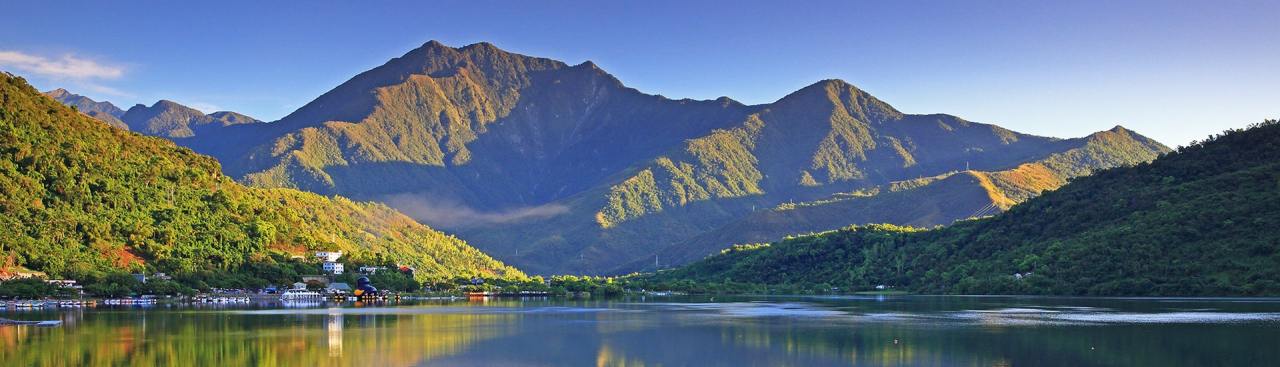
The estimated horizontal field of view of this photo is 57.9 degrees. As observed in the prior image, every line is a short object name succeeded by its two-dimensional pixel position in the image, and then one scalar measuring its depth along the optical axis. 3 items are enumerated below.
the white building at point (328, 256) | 164.91
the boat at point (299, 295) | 135.88
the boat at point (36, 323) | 74.88
